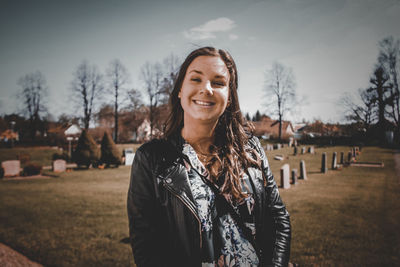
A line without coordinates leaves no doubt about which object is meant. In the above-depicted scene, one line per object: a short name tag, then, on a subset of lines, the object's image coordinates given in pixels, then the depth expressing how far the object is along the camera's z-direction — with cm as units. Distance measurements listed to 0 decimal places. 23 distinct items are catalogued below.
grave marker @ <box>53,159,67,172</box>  1652
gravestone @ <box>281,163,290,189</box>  948
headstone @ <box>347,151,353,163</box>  1539
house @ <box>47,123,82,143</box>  2757
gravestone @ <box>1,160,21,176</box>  1378
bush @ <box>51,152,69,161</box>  1974
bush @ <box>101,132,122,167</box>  1872
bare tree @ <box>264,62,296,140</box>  2925
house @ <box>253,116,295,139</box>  4056
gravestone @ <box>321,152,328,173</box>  1335
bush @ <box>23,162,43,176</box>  1445
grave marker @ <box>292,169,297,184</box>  1039
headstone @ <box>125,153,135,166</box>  1995
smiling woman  140
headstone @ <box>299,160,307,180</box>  1156
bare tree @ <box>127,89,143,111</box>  3388
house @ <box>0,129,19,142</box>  3693
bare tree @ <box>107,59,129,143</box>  3522
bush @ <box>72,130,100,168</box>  1836
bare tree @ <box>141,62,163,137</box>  3209
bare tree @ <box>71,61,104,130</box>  3374
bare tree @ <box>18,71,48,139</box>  3566
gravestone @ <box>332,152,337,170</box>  1426
